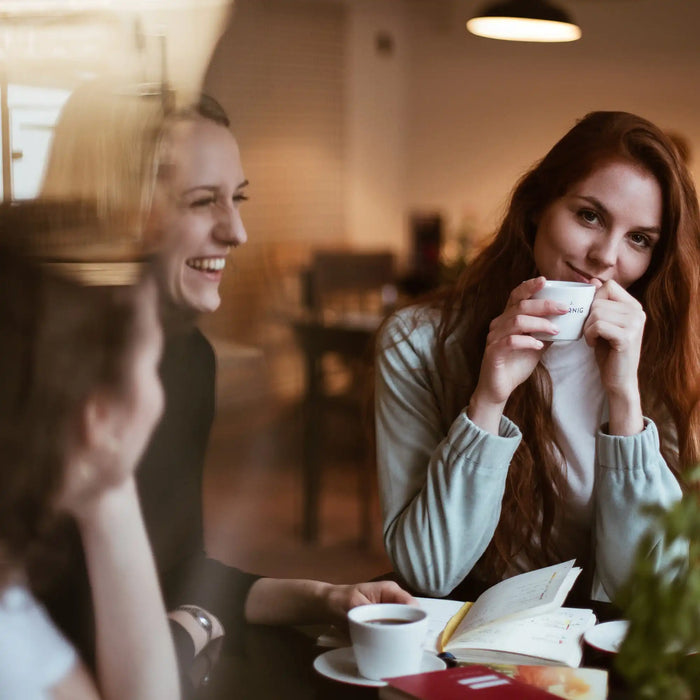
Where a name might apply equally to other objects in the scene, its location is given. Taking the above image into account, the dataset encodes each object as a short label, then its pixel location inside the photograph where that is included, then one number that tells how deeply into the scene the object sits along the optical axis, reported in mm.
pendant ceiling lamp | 2295
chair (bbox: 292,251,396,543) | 3355
